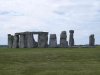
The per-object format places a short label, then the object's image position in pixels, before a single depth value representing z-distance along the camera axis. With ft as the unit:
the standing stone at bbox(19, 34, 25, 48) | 148.22
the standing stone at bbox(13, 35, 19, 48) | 153.42
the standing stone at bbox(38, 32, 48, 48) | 145.24
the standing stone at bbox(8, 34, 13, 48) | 160.49
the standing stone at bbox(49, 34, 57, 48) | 148.22
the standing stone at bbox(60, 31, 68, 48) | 151.50
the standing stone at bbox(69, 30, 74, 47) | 161.49
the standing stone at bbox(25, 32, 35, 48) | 145.24
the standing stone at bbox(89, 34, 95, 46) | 156.75
